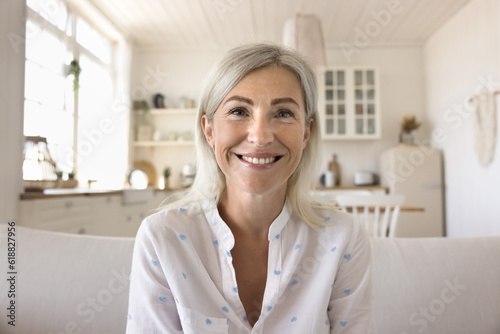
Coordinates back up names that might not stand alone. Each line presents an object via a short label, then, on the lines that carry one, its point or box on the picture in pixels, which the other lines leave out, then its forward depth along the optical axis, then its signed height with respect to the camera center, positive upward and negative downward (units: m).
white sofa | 1.10 -0.33
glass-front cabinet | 5.00 +1.01
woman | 0.93 -0.18
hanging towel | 3.39 +0.48
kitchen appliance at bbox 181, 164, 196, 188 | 5.14 +0.04
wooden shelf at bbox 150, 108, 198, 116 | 5.22 +0.93
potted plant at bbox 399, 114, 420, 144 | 4.92 +0.66
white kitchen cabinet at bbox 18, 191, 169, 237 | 2.28 -0.28
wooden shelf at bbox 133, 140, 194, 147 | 5.25 +0.48
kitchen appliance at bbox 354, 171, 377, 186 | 5.01 -0.01
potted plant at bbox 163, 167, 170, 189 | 4.99 +0.04
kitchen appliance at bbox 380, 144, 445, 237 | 4.59 -0.09
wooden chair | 2.52 -0.18
